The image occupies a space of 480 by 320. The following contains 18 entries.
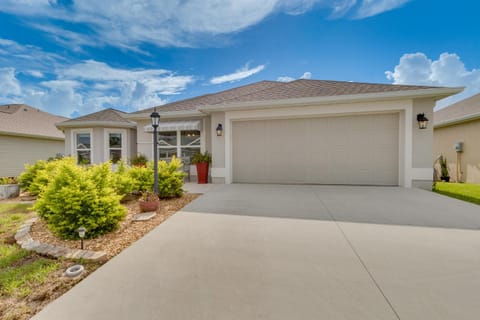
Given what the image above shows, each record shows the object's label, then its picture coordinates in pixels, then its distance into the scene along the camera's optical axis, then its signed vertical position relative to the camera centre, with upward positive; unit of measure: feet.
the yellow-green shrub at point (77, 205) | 11.02 -2.98
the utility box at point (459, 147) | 33.42 +1.56
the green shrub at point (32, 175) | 23.18 -2.60
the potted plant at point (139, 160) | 33.19 -0.84
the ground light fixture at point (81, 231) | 9.53 -3.87
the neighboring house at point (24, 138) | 38.68 +4.03
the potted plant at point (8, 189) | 23.66 -4.31
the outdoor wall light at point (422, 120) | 21.75 +4.09
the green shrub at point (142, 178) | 20.04 -2.43
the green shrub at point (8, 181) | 25.06 -3.49
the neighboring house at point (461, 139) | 31.09 +2.99
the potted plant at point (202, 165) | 28.91 -1.49
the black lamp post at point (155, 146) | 18.04 +0.87
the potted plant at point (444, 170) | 36.29 -2.83
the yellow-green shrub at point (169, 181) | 19.77 -2.70
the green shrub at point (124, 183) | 18.76 -2.83
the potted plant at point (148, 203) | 15.74 -4.02
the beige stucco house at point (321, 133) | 22.62 +3.02
